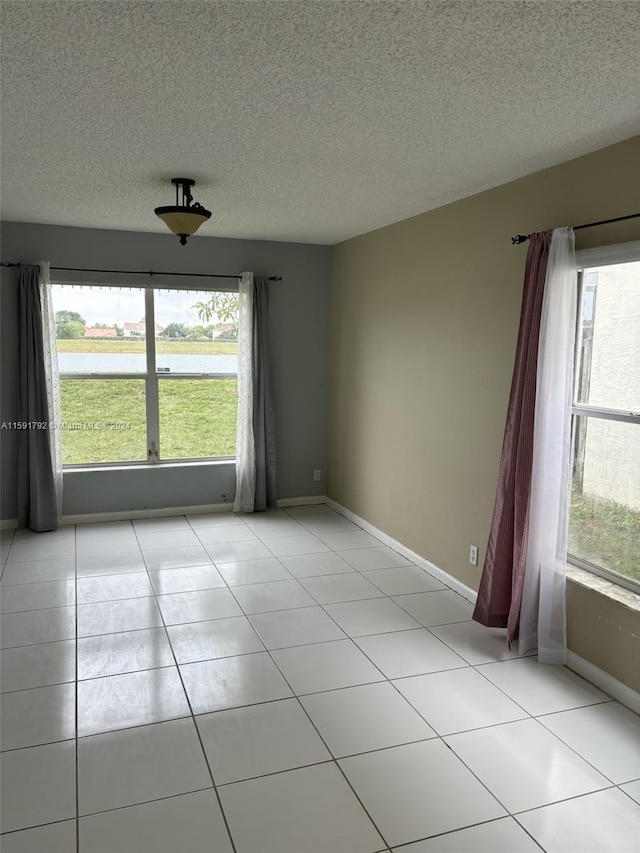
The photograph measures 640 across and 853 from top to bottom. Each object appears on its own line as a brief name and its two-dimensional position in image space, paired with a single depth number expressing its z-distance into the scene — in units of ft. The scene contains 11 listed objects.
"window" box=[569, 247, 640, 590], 8.78
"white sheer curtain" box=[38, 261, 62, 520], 15.38
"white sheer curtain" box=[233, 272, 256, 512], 17.25
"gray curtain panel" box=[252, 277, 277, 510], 17.35
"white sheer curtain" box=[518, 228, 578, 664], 9.20
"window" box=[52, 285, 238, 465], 16.56
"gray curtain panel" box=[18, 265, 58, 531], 15.26
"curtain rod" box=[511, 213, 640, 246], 9.83
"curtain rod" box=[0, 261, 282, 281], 15.14
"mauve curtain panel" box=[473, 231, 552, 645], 9.67
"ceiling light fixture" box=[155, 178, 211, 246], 10.80
